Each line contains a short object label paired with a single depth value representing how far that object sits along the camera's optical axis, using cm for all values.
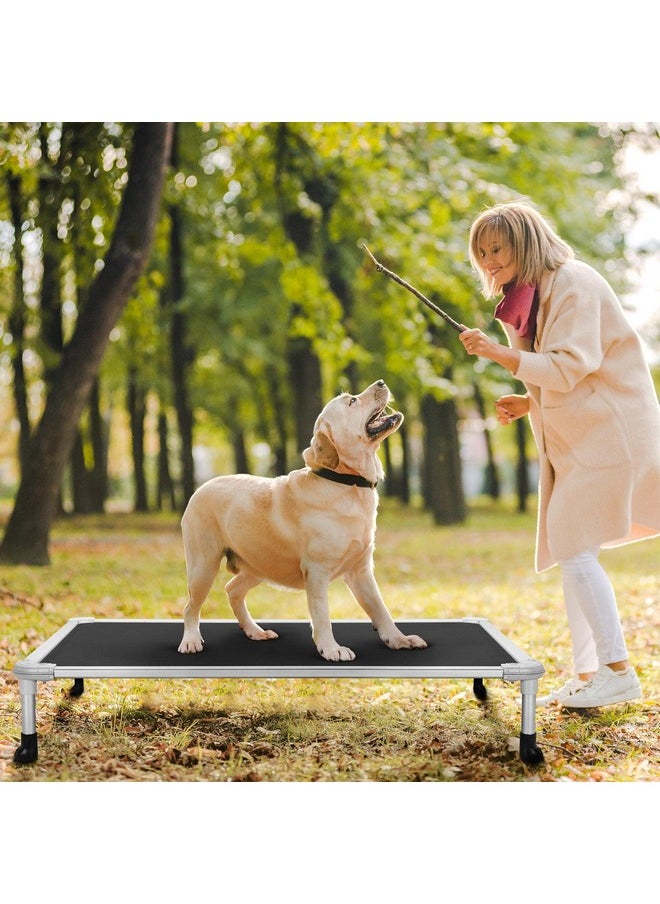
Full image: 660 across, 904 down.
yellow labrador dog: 405
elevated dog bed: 381
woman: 408
